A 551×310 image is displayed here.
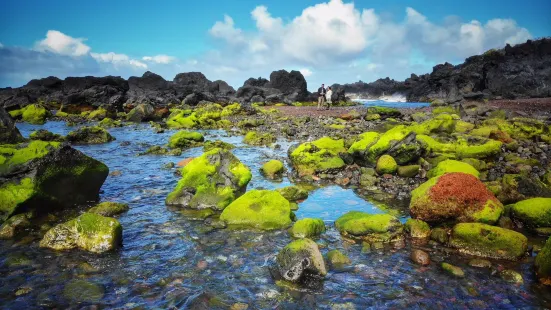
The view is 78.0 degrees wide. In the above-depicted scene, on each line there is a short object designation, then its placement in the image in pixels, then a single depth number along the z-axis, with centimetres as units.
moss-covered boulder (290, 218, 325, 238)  901
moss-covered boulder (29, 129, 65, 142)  2454
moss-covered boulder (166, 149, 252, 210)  1133
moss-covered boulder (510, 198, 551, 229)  894
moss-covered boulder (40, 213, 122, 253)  790
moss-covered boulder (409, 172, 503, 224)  895
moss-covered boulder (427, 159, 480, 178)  1255
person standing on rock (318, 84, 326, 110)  5008
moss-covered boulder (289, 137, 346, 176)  1537
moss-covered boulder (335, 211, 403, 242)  880
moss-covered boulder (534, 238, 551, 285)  671
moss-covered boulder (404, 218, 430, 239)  897
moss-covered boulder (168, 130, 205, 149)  2303
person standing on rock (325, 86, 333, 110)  5128
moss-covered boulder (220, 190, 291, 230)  958
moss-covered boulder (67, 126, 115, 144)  2512
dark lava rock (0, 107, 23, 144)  1728
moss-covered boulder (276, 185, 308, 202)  1221
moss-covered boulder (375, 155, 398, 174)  1427
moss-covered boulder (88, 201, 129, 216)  1044
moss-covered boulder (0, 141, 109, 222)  959
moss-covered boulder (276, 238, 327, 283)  682
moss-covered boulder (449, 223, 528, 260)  773
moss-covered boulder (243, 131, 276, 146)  2395
